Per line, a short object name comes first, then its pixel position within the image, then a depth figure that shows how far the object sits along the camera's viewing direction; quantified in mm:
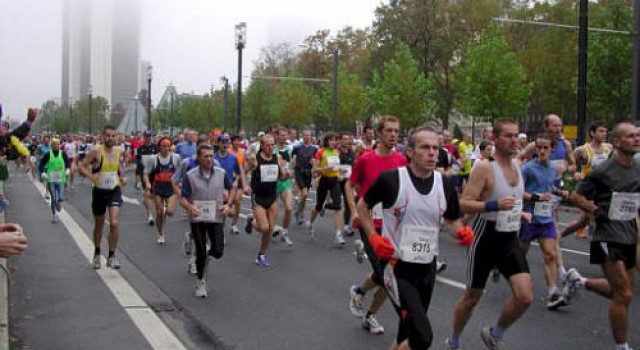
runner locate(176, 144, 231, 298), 9000
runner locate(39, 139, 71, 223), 17266
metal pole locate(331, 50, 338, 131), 35116
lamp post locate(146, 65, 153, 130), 42778
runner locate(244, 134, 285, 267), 11156
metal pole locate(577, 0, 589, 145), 18078
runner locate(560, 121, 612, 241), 11539
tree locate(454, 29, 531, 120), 40156
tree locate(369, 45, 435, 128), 46656
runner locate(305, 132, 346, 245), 14125
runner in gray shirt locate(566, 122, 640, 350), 6191
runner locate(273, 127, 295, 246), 13211
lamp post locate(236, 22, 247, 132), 30530
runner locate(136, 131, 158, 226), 15710
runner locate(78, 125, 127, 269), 10576
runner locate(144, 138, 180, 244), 14289
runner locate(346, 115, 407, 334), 7191
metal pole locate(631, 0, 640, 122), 18172
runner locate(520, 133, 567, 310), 8125
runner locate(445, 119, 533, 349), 6102
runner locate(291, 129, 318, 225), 16031
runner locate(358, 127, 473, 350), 5195
